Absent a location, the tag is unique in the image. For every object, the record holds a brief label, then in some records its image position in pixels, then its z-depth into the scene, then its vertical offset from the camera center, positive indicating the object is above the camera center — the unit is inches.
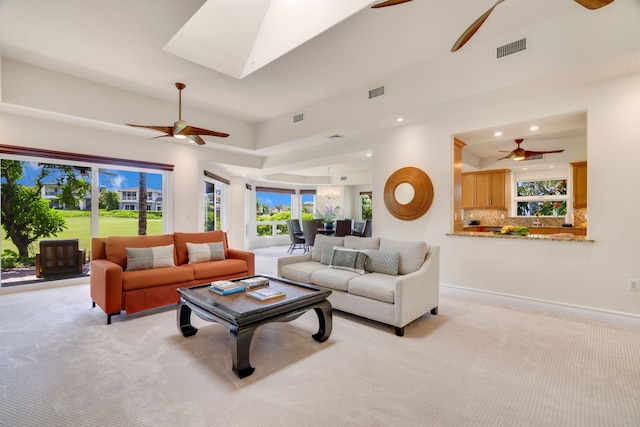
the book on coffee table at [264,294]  98.8 -28.5
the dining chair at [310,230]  323.3 -18.0
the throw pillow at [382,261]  134.2 -22.7
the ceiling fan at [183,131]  155.4 +46.4
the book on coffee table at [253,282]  114.6 -28.2
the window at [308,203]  446.0 +17.5
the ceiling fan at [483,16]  65.2 +51.9
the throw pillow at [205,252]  162.9 -22.1
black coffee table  83.0 -31.6
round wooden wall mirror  176.7 +13.7
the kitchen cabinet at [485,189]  278.4 +25.8
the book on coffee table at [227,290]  106.0 -28.9
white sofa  113.1 -28.5
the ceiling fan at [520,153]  210.3 +45.9
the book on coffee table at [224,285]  109.4 -27.9
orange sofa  124.2 -29.1
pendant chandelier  374.5 +28.4
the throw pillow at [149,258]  139.5 -22.3
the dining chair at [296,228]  342.3 -16.7
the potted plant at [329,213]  421.7 +1.8
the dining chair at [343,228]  324.5 -15.7
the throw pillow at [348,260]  138.9 -22.6
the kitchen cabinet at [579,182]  235.2 +27.1
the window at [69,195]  172.4 +12.0
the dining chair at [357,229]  343.4 -17.8
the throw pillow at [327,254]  154.7 -21.9
